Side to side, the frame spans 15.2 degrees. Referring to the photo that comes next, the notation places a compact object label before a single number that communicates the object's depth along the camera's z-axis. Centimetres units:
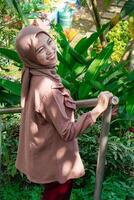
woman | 203
